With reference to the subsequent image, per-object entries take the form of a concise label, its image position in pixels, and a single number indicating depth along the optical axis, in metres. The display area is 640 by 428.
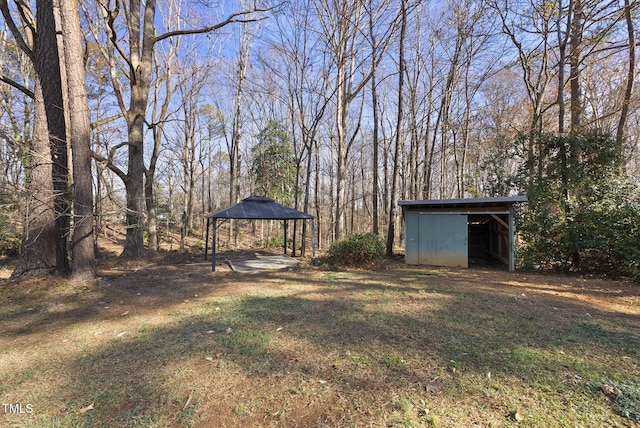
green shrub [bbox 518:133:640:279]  6.96
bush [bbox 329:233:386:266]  8.44
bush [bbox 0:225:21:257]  8.12
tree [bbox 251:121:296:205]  17.84
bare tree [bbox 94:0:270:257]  7.94
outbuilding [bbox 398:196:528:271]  8.75
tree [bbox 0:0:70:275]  5.70
